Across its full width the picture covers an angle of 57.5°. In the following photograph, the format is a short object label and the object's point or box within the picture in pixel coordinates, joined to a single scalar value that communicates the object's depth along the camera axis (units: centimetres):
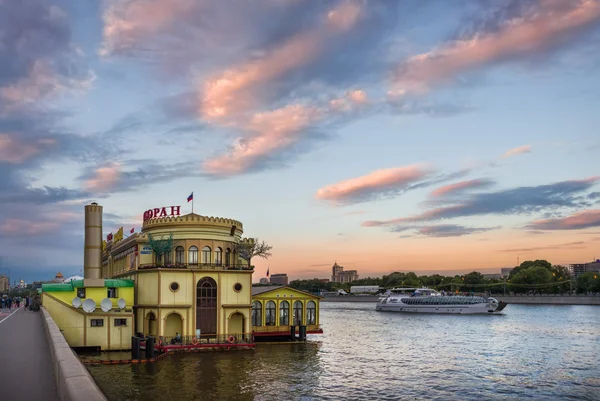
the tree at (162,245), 5431
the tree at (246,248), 5922
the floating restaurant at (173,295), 5100
